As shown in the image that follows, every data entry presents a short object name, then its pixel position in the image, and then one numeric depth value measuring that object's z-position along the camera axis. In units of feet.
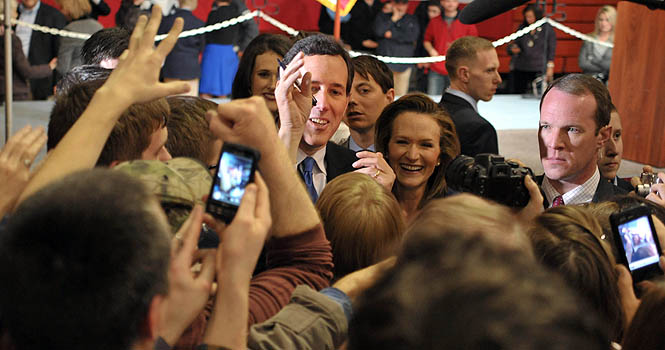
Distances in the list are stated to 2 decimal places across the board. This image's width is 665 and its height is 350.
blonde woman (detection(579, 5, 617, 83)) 29.25
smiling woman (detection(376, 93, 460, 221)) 8.84
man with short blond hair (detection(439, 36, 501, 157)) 13.75
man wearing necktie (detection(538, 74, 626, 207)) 8.16
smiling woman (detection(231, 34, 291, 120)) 10.34
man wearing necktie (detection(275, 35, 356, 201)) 8.60
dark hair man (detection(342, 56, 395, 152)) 11.17
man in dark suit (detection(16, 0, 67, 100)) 23.30
